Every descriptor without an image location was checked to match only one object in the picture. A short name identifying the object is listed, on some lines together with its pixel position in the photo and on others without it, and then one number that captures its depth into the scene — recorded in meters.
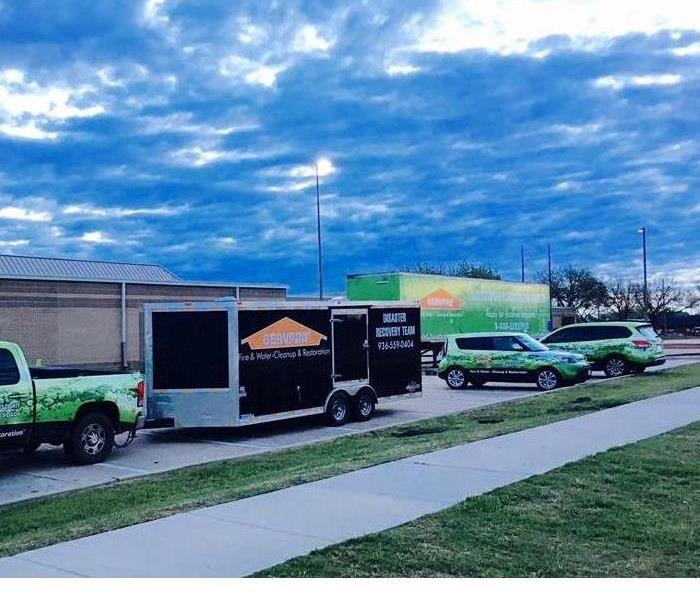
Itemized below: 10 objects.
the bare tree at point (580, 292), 86.00
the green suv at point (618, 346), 24.70
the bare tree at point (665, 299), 83.25
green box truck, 29.39
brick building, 31.89
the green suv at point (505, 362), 21.52
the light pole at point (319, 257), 33.86
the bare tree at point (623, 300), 84.00
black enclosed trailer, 13.49
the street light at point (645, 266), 55.94
